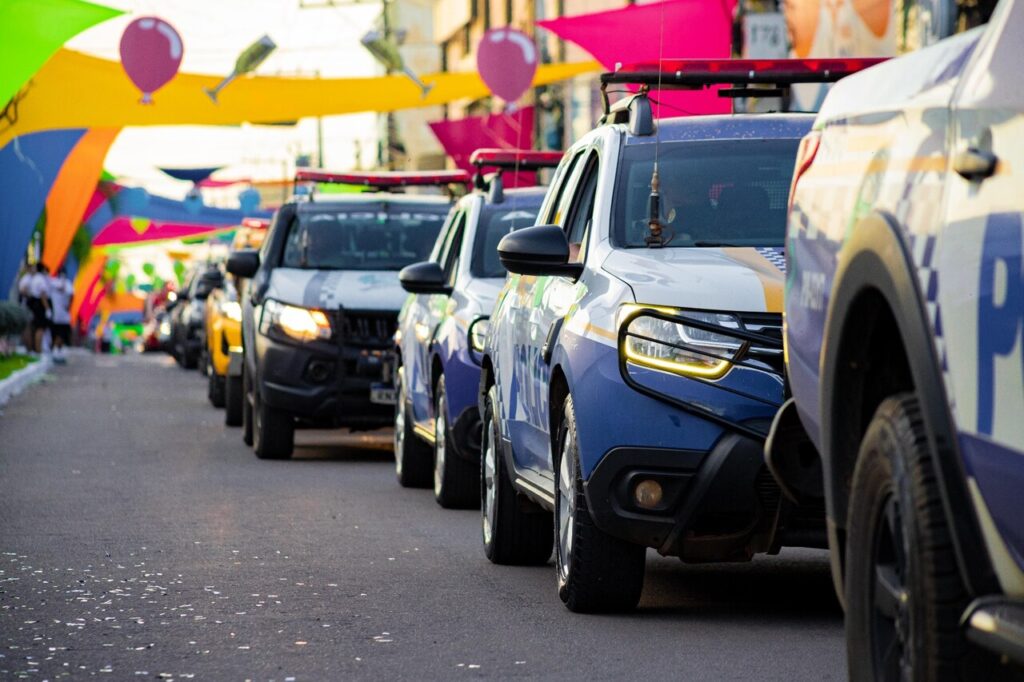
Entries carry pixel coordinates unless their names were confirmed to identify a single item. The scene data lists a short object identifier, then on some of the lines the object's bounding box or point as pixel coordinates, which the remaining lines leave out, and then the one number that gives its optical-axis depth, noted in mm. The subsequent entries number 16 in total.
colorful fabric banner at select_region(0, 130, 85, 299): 31562
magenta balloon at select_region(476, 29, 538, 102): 27641
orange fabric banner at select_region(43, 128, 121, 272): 38719
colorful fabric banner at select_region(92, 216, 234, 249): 74875
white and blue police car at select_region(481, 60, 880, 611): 7160
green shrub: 34031
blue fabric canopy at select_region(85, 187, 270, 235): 62438
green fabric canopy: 22484
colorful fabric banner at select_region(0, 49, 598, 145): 26938
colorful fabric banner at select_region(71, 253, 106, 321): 83706
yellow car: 20188
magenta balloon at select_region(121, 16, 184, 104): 25625
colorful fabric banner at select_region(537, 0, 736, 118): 21203
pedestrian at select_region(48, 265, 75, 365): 43312
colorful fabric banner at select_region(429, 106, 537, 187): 34125
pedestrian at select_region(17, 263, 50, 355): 42781
